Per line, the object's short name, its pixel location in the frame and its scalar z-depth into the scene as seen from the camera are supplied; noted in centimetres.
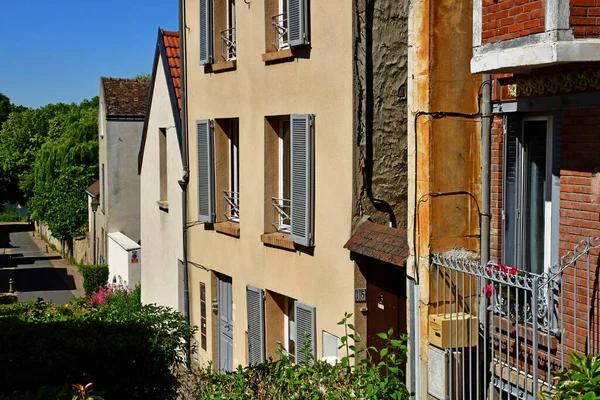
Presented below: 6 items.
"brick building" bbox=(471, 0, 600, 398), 592
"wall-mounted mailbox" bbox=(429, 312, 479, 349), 743
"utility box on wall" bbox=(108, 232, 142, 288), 2475
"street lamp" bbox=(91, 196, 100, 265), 3712
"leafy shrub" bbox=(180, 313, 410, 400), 778
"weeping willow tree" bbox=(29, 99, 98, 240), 4444
